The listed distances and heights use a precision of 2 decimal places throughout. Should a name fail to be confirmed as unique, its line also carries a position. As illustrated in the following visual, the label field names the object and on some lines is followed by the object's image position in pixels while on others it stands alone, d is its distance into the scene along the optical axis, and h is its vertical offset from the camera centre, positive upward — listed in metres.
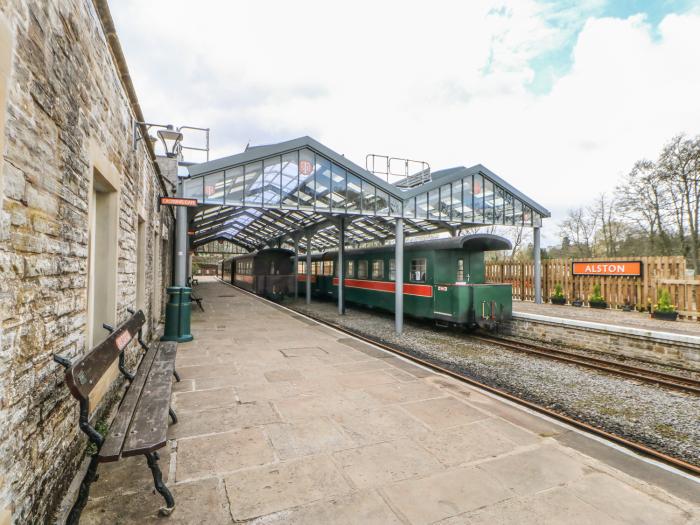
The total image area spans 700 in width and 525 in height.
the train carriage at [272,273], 18.00 -0.12
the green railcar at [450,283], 8.95 -0.32
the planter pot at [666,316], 9.98 -1.21
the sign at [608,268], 12.06 +0.16
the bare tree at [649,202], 18.27 +3.71
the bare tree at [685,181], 16.69 +4.40
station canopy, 9.15 +2.33
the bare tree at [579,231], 27.81 +3.32
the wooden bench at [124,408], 2.16 -1.09
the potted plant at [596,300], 12.88 -1.00
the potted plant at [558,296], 14.20 -0.95
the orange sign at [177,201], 7.53 +1.46
